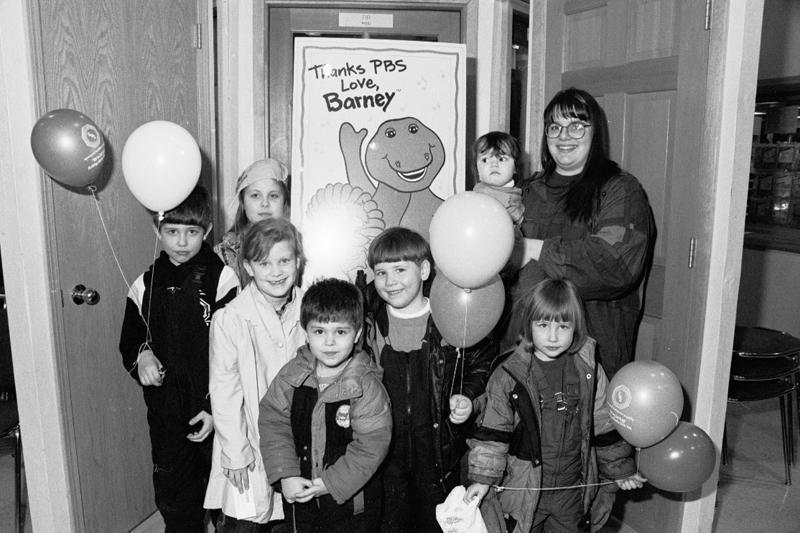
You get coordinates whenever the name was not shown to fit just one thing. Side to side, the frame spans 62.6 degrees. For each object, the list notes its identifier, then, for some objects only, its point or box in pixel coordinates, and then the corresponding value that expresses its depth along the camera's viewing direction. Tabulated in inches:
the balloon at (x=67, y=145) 71.8
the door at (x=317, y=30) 123.6
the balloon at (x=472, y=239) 67.8
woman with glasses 79.0
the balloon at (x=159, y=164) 79.3
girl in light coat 76.2
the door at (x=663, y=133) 83.8
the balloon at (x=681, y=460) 72.2
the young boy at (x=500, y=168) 87.2
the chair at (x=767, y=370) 110.3
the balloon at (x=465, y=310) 70.4
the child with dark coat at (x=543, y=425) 72.1
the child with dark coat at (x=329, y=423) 69.2
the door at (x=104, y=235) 81.8
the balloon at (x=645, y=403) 69.5
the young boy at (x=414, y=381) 74.7
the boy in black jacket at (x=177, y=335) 84.1
